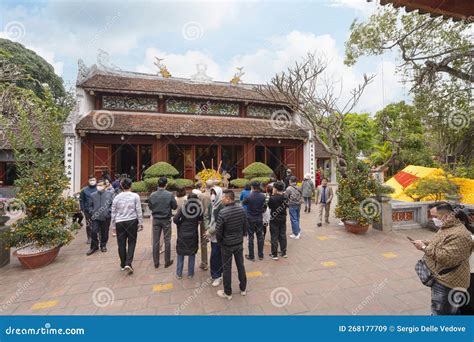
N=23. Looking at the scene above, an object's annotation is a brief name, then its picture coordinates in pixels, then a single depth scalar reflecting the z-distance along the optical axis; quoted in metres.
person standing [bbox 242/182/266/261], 4.56
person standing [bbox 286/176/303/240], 5.62
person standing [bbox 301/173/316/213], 8.57
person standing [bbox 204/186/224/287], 3.73
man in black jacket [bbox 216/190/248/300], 3.35
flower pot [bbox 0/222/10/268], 4.55
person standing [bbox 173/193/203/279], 3.88
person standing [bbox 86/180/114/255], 5.18
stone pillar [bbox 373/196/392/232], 6.48
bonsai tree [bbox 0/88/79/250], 4.47
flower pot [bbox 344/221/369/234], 6.27
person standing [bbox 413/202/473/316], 2.28
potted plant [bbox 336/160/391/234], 6.23
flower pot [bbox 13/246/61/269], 4.37
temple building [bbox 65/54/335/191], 10.75
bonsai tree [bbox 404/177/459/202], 6.86
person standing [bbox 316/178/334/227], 7.00
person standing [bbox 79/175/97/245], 5.30
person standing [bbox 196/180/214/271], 4.19
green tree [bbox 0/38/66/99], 19.34
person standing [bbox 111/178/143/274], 4.11
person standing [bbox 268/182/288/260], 4.62
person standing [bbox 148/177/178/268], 4.32
